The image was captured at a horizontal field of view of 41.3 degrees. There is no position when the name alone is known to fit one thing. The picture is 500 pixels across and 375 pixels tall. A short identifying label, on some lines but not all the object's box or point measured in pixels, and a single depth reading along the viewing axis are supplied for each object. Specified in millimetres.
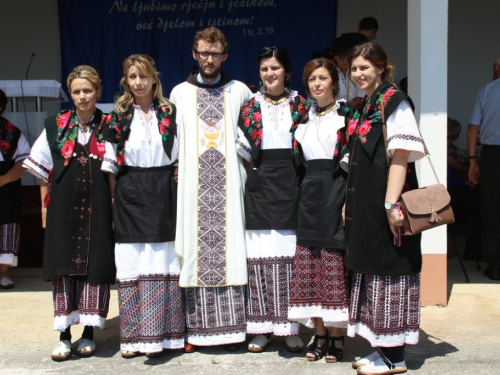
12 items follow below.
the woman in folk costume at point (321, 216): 4000
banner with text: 8125
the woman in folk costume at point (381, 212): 3691
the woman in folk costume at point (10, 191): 5828
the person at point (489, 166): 6117
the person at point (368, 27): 6742
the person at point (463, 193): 6508
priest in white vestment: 4211
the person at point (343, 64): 5016
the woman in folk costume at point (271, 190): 4168
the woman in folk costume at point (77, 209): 4164
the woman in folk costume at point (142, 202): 4102
